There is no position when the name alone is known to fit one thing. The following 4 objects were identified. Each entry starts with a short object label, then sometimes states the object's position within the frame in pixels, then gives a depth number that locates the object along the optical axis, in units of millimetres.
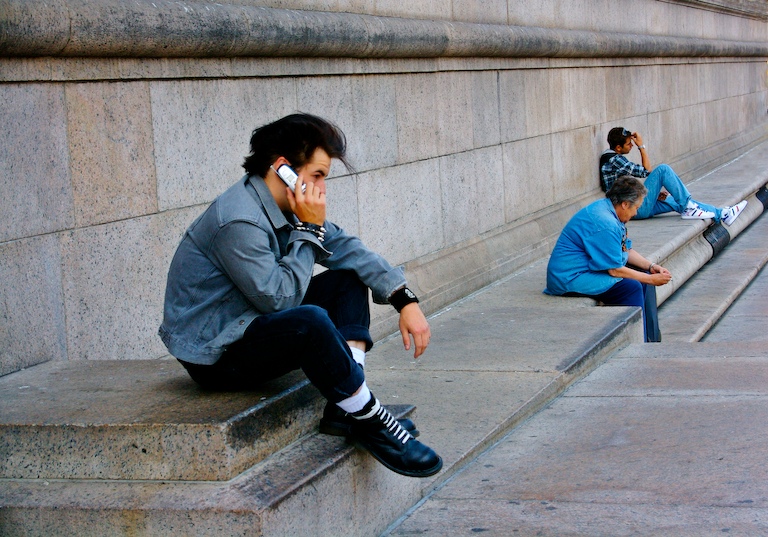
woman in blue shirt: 7090
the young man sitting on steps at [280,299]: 3178
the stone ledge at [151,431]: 2969
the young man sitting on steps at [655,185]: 10836
